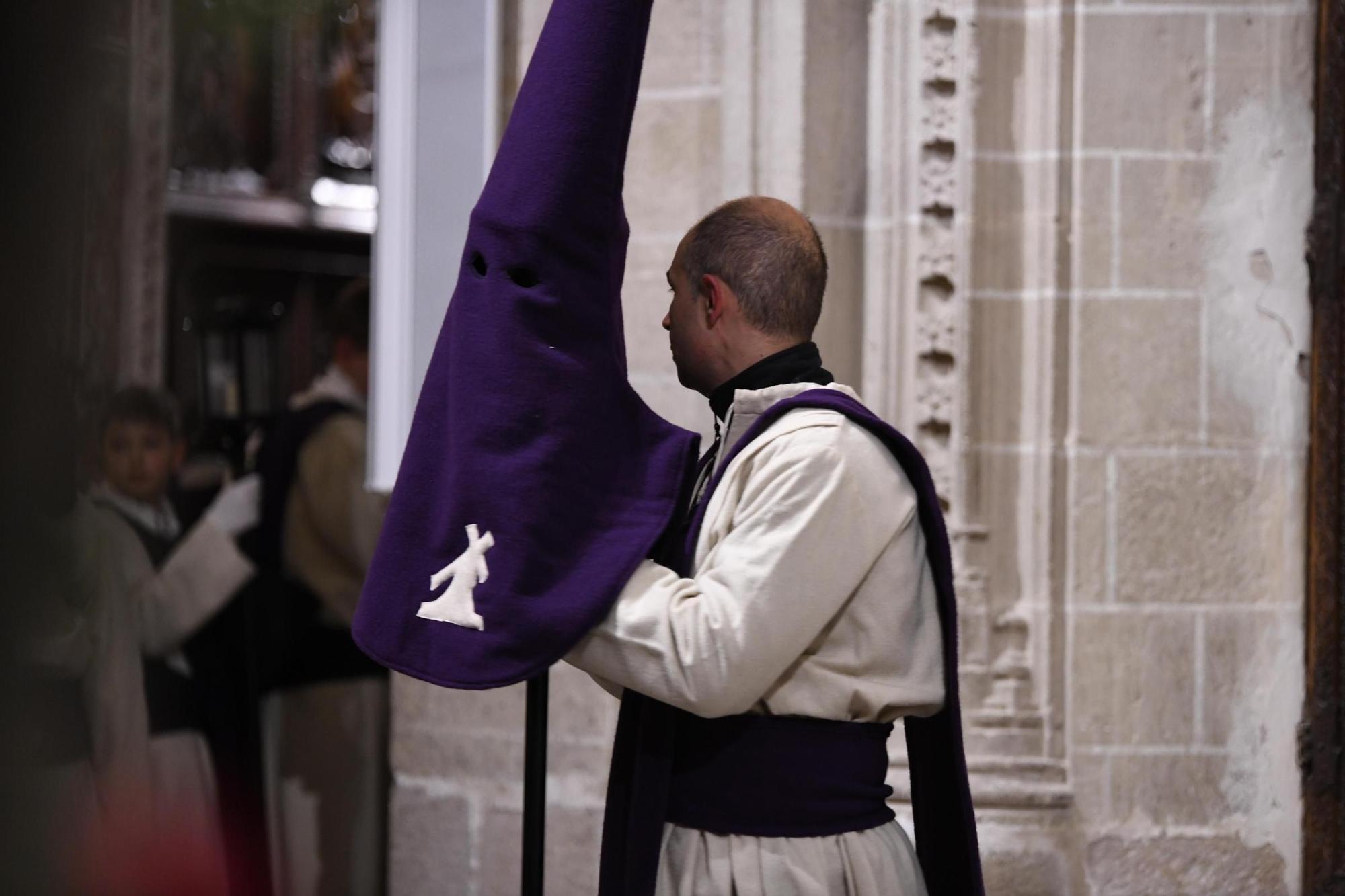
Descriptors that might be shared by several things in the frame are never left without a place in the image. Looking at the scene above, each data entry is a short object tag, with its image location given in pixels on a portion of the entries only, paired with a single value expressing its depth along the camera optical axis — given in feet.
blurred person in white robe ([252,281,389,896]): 29.89
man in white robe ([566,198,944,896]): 24.57
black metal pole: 24.36
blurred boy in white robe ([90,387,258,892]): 28.94
